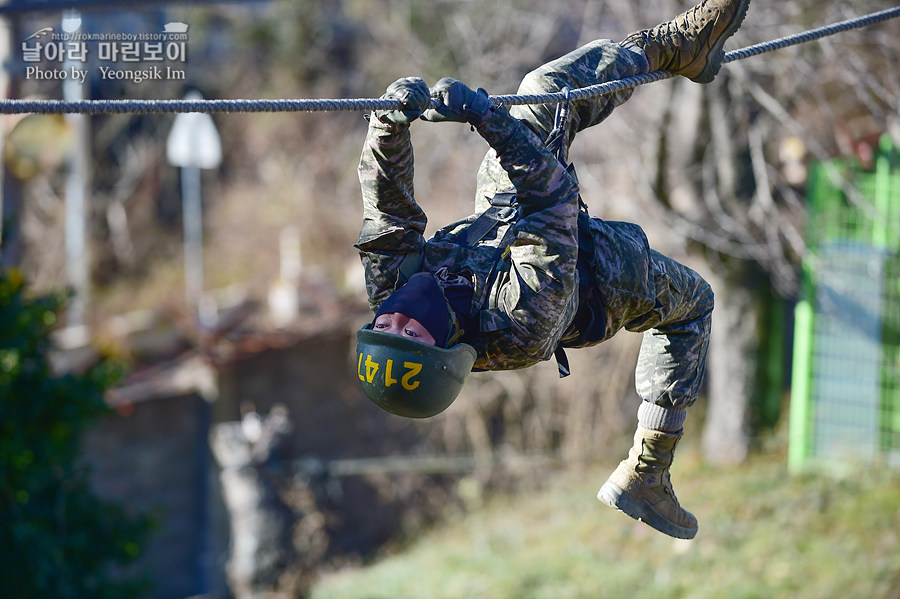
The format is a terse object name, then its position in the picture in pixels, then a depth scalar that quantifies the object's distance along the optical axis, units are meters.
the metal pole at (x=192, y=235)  27.12
